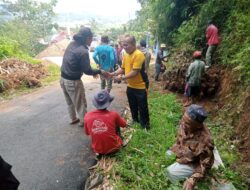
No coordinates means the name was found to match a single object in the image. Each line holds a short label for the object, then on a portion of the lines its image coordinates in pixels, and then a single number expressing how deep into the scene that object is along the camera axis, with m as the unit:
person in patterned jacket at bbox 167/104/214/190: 2.45
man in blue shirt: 5.20
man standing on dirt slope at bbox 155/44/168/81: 8.11
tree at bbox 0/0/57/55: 26.11
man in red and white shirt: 2.93
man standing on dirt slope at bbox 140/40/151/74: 6.50
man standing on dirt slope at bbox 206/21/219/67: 6.14
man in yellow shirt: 3.40
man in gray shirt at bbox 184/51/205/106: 5.18
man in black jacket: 3.72
